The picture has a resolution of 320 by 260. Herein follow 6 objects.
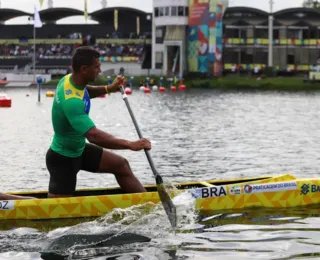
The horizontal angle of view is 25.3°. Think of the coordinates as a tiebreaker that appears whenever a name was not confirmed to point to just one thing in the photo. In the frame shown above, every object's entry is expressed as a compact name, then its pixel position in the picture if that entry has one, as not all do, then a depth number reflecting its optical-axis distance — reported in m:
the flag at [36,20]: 90.56
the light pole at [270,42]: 108.75
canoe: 11.18
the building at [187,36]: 107.94
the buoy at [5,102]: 46.50
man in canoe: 10.13
